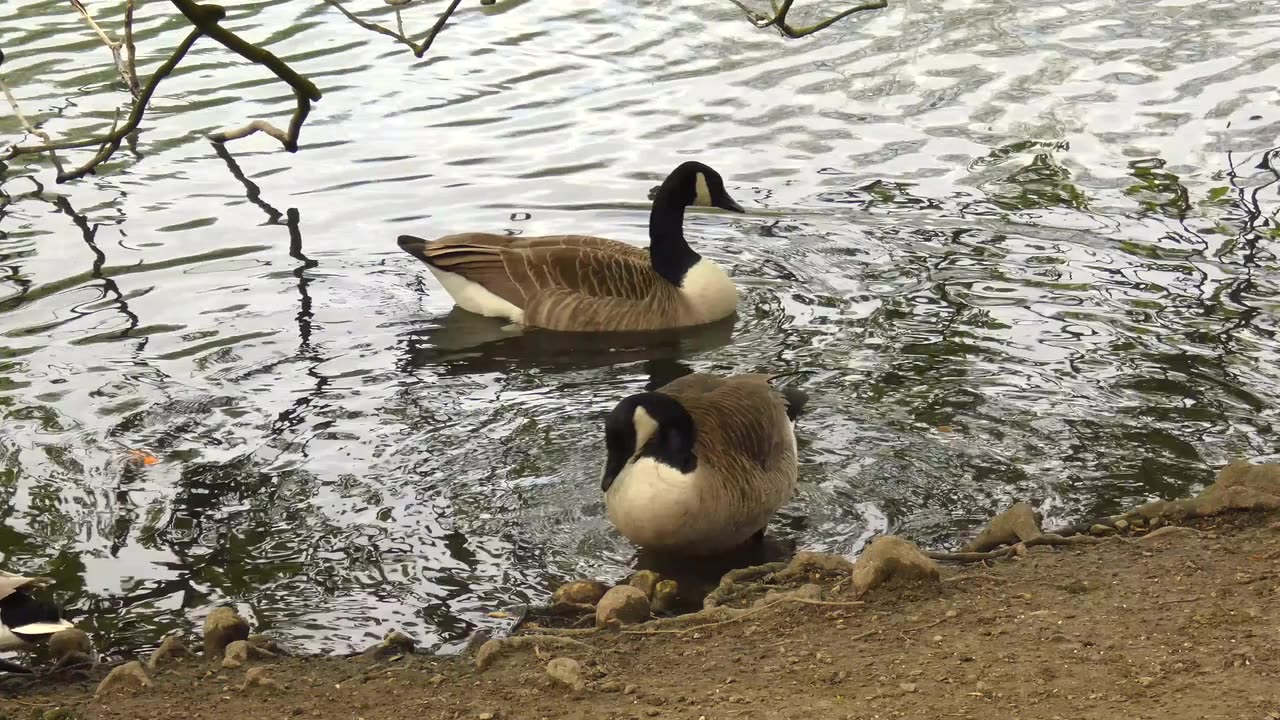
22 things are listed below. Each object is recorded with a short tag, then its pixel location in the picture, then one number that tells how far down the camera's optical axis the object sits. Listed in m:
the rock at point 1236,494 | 6.39
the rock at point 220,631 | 5.89
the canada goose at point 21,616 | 5.49
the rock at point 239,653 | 5.70
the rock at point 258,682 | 5.40
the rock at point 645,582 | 6.39
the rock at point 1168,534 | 6.25
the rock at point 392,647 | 5.85
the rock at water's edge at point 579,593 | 6.16
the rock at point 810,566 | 6.17
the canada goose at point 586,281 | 10.51
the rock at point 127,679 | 5.43
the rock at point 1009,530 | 6.39
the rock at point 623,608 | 5.82
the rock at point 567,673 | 5.06
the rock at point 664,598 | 6.33
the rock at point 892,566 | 5.73
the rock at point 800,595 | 5.76
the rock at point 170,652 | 5.77
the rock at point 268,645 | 5.91
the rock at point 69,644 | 5.87
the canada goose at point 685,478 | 6.59
